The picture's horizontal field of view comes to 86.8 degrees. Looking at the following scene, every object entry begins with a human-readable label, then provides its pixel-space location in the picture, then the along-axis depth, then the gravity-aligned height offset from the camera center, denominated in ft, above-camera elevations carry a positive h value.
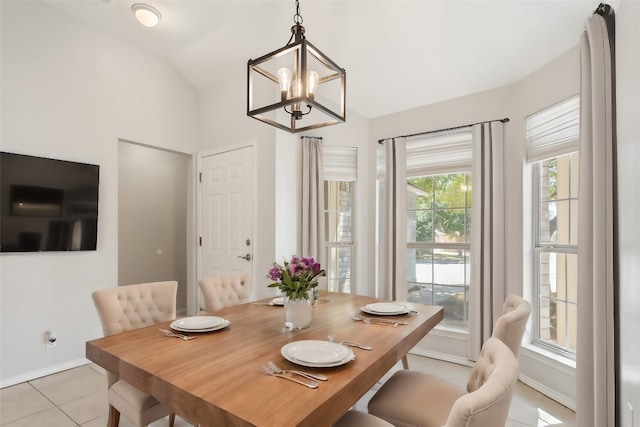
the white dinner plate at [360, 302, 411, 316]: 6.56 -1.80
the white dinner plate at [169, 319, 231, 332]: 5.39 -1.79
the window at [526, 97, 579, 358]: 8.42 -0.03
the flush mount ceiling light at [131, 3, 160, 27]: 9.75 +5.89
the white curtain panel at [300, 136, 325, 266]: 11.93 +0.64
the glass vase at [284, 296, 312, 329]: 5.70 -1.60
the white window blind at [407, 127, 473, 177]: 10.75 +2.20
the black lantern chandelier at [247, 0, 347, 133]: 5.45 +2.32
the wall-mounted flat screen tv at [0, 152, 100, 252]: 9.05 +0.35
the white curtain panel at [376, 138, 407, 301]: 11.48 -0.15
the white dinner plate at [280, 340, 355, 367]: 4.10 -1.75
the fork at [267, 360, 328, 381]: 3.85 -1.81
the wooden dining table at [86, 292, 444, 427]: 3.28 -1.84
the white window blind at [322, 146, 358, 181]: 12.51 +2.02
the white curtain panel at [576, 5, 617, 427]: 6.05 -0.16
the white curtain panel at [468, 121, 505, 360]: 9.74 -0.43
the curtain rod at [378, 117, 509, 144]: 9.80 +2.88
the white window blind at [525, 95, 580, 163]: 8.00 +2.27
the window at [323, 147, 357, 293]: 12.71 -0.52
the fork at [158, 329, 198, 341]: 5.15 -1.84
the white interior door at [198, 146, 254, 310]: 12.27 +0.17
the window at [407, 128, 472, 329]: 11.02 -0.09
